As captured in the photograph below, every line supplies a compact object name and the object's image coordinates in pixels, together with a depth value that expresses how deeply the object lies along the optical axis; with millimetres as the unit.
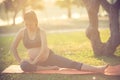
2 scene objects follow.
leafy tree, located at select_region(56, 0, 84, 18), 35750
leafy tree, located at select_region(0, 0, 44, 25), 22938
